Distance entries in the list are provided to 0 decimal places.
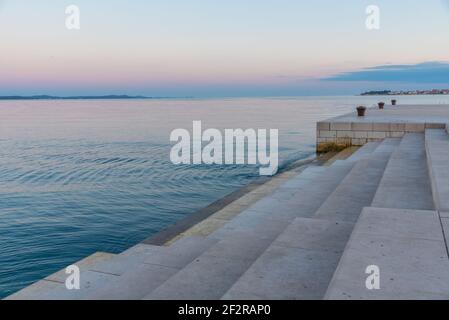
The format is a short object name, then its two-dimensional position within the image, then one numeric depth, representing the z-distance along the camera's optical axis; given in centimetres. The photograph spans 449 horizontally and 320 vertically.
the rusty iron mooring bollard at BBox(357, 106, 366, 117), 2263
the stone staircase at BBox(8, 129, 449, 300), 350
